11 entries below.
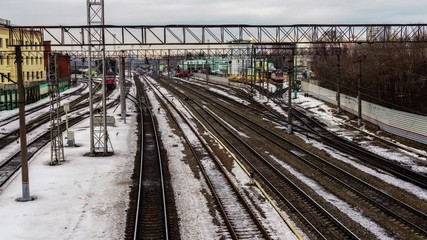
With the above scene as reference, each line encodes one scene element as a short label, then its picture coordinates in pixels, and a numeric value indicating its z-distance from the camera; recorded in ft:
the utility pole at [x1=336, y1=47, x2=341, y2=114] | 153.45
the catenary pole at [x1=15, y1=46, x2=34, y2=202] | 52.90
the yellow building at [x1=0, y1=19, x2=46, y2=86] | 221.05
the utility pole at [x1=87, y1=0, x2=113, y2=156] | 77.87
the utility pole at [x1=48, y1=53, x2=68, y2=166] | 75.92
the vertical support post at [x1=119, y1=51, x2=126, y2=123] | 128.77
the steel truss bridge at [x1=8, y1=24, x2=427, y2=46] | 78.89
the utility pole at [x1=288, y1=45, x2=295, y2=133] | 110.93
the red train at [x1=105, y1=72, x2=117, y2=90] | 295.89
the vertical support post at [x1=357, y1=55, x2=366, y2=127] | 123.66
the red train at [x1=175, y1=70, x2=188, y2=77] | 474.49
